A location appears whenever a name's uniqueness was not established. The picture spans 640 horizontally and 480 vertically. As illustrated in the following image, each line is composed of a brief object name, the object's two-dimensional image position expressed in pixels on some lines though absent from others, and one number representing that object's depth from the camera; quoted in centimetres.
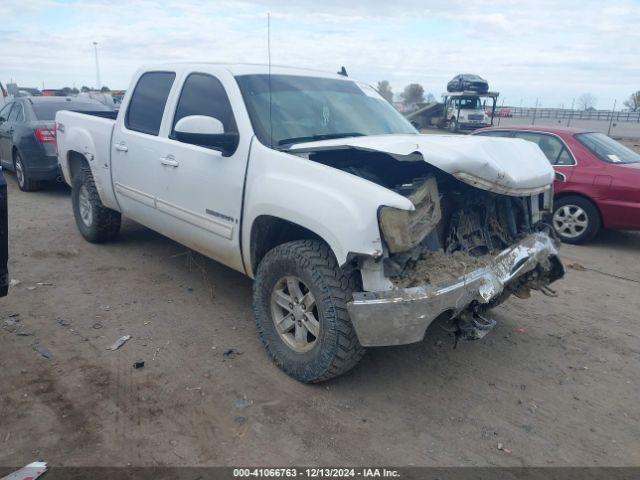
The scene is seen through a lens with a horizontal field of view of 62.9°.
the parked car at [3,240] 334
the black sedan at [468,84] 2812
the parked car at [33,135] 877
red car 675
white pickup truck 299
